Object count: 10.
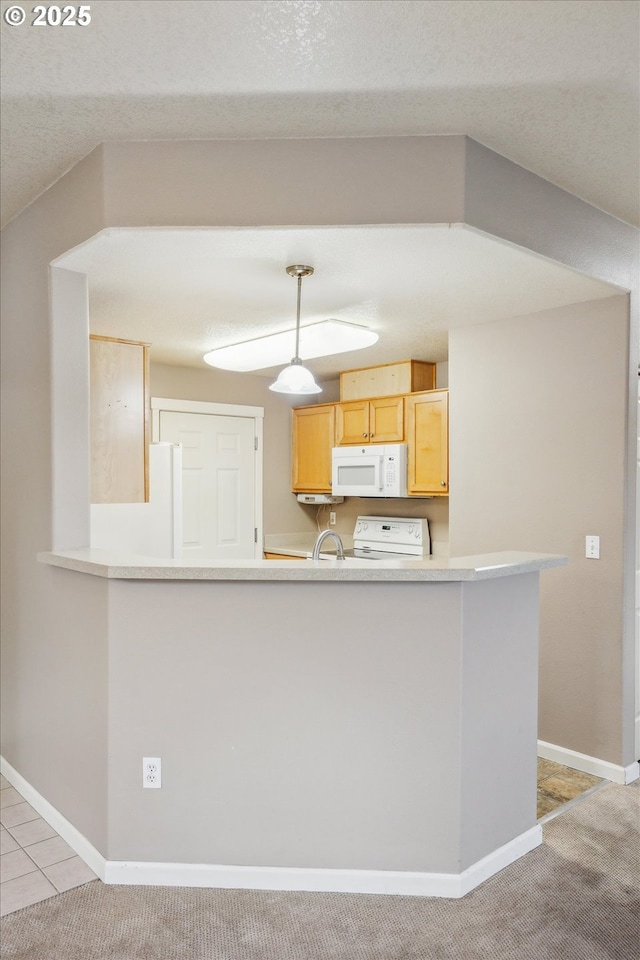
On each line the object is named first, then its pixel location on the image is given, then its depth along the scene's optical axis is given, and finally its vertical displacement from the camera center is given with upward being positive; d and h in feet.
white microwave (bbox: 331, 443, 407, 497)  15.11 -0.15
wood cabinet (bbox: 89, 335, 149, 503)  10.59 +0.68
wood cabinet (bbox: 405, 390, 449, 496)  14.19 +0.47
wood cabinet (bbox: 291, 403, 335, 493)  17.44 +0.43
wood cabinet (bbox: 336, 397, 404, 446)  15.31 +1.02
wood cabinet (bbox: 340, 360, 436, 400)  15.40 +2.00
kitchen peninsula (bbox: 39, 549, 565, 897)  7.47 -2.92
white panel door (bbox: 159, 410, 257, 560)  16.46 -0.48
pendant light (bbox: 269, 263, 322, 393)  9.43 +1.16
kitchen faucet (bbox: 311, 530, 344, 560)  9.66 -1.15
